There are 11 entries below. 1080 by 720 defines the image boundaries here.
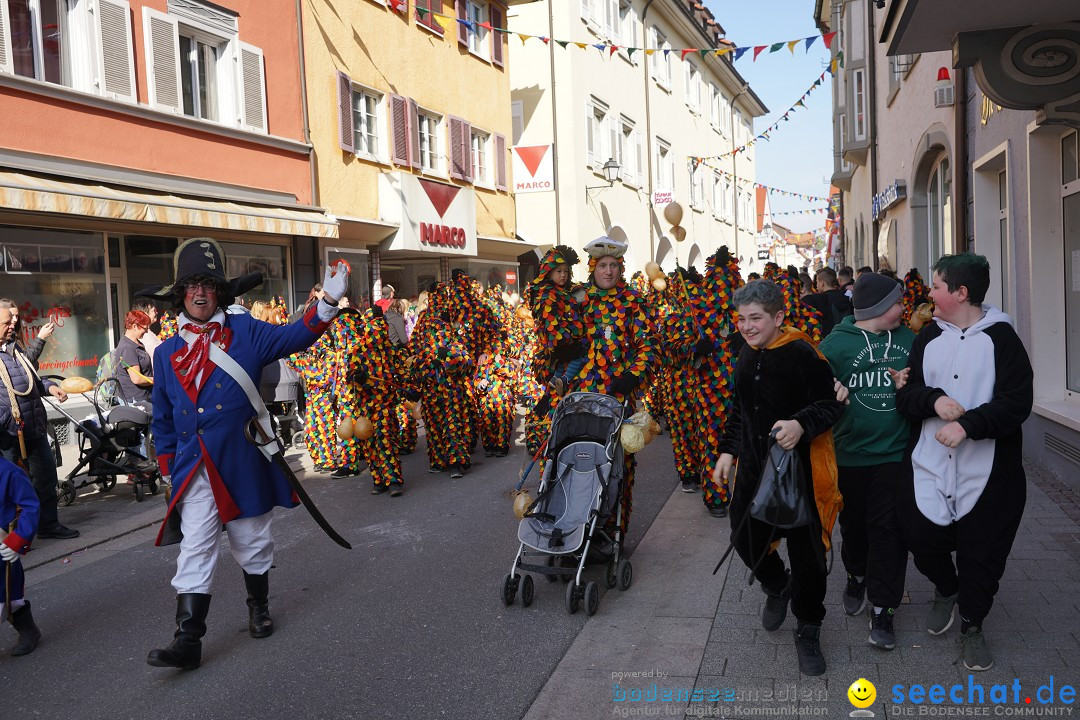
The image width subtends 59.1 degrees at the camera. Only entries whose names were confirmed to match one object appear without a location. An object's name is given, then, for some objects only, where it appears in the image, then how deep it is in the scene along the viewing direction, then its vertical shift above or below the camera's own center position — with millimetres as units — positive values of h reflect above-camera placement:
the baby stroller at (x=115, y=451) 8625 -1087
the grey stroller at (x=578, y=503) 5242 -1102
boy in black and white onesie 3951 -591
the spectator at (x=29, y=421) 6945 -626
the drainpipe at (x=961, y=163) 10734 +1512
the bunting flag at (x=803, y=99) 18550 +4186
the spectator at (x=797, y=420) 4098 -508
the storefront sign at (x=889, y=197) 16502 +1857
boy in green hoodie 4353 -604
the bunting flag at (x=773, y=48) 12820 +3527
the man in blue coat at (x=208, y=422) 4684 -464
